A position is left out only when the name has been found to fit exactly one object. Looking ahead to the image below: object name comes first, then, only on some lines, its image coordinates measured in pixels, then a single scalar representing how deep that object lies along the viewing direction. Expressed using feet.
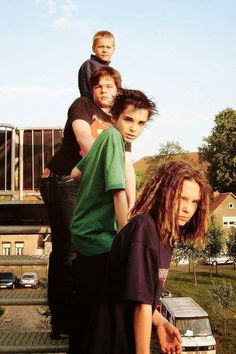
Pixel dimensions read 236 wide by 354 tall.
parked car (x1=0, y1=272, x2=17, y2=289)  105.00
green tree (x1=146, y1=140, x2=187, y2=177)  191.72
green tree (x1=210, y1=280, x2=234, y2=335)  82.38
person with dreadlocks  6.35
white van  65.06
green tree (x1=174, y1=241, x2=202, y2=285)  121.38
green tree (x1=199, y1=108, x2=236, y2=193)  160.04
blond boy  12.65
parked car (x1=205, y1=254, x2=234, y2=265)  142.22
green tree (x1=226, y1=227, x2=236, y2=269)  128.77
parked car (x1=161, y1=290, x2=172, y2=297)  93.19
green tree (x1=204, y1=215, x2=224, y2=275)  126.06
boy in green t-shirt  7.90
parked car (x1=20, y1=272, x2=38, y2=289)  106.11
